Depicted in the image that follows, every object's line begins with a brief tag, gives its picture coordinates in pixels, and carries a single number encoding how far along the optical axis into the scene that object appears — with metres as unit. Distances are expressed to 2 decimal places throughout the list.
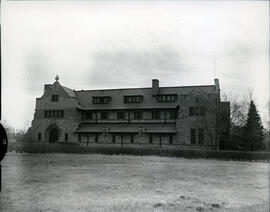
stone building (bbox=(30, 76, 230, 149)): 44.72
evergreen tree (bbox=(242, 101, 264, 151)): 45.34
